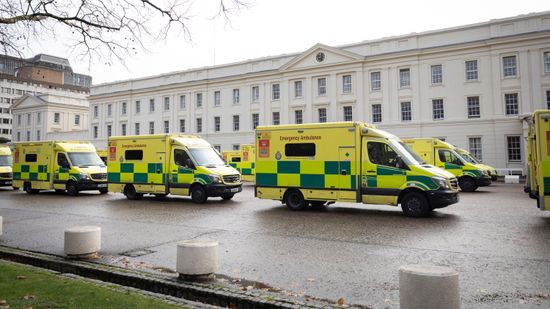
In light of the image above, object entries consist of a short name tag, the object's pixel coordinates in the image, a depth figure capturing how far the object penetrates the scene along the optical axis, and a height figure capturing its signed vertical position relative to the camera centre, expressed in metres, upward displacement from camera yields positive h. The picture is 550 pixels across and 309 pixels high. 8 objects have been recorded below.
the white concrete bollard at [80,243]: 6.59 -1.18
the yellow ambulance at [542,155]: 9.46 +0.30
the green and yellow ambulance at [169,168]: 15.33 +0.10
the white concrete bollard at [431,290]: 3.83 -1.18
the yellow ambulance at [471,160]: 20.50 +0.42
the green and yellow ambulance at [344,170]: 11.21 -0.02
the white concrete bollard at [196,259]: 5.36 -1.21
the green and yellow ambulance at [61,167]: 19.55 +0.23
